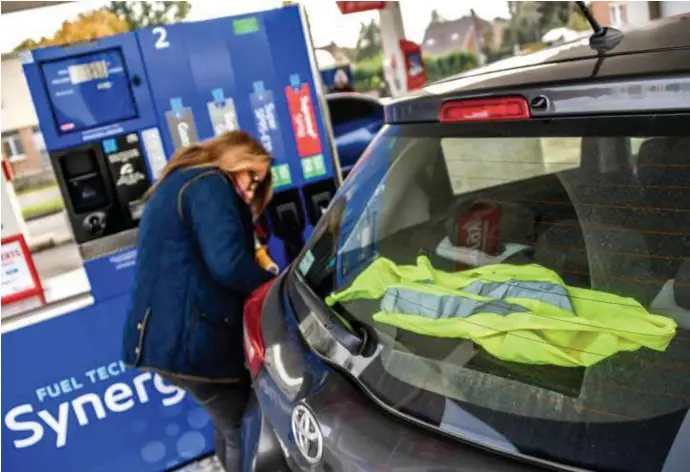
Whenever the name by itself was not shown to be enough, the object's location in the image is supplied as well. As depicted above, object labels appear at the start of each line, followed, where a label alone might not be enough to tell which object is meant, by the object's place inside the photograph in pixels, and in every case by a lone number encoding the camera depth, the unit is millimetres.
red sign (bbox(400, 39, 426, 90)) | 6676
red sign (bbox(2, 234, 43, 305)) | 3320
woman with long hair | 2746
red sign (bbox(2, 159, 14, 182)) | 3606
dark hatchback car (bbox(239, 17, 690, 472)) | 1069
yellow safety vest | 1136
